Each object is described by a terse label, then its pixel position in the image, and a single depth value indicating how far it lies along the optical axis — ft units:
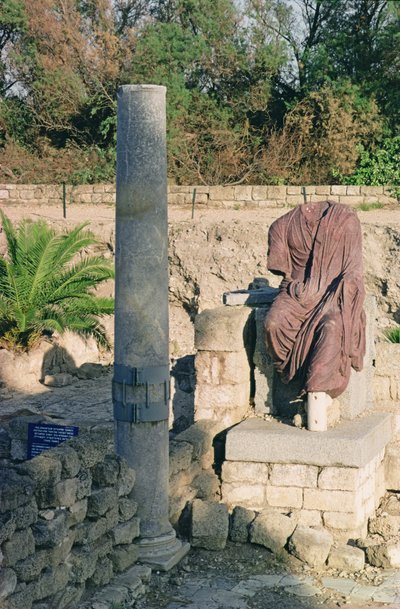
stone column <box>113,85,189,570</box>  22.47
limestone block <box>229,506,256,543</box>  25.14
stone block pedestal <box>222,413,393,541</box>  25.84
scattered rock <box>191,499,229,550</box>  24.80
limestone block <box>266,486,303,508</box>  26.30
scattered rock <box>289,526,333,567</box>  24.18
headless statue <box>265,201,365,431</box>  26.81
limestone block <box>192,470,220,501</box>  26.68
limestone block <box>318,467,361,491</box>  25.77
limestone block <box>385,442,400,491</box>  29.32
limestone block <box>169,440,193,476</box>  25.30
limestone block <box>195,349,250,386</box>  28.43
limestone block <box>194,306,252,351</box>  28.30
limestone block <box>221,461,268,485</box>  26.55
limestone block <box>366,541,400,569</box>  23.93
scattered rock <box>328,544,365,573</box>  23.95
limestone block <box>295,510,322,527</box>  26.13
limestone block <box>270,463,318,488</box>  26.13
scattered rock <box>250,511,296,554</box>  24.73
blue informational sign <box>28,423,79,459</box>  25.43
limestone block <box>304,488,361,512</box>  25.81
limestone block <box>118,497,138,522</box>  22.12
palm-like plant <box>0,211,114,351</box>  46.98
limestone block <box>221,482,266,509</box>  26.61
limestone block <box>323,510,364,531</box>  25.84
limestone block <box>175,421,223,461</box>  26.91
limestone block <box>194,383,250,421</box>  28.53
